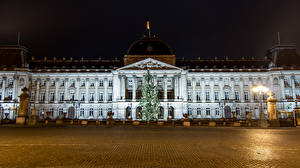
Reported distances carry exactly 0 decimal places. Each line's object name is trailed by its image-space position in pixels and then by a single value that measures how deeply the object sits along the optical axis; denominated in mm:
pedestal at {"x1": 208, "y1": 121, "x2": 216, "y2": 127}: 33594
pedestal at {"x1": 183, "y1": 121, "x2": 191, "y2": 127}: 33969
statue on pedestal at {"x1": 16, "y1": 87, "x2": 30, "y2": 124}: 29556
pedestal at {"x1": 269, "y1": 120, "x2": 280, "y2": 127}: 29672
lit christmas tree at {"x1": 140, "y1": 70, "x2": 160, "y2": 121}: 41812
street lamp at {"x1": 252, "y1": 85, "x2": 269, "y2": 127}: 29191
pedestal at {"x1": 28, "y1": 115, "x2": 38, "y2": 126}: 30172
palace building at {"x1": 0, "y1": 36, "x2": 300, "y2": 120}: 61406
